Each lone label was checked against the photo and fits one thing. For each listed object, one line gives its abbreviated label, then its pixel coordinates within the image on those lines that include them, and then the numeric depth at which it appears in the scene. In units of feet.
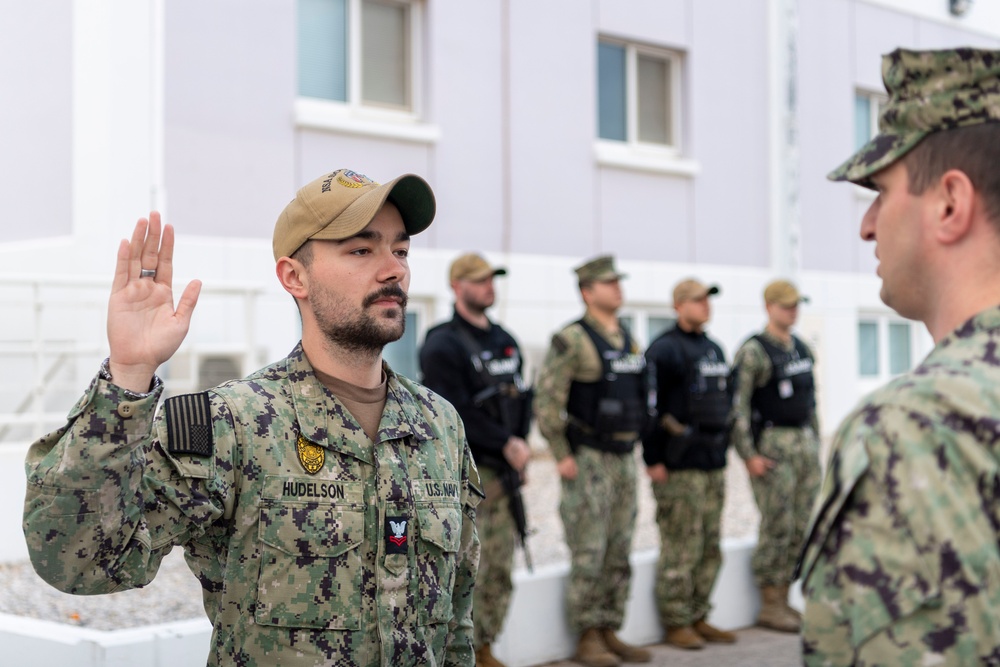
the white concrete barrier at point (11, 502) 19.88
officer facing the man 4.23
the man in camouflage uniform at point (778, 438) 21.68
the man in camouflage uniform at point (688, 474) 19.93
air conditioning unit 24.91
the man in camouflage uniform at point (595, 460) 18.43
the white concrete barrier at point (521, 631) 11.84
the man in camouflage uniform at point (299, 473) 5.85
